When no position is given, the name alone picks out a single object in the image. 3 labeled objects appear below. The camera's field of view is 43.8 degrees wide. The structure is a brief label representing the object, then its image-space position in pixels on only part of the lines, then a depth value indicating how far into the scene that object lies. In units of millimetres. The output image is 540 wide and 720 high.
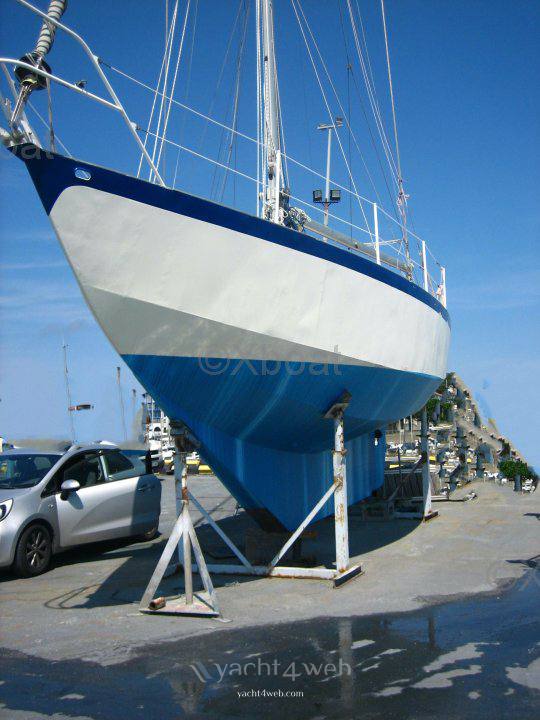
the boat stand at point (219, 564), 6367
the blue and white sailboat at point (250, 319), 5910
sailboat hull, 6074
